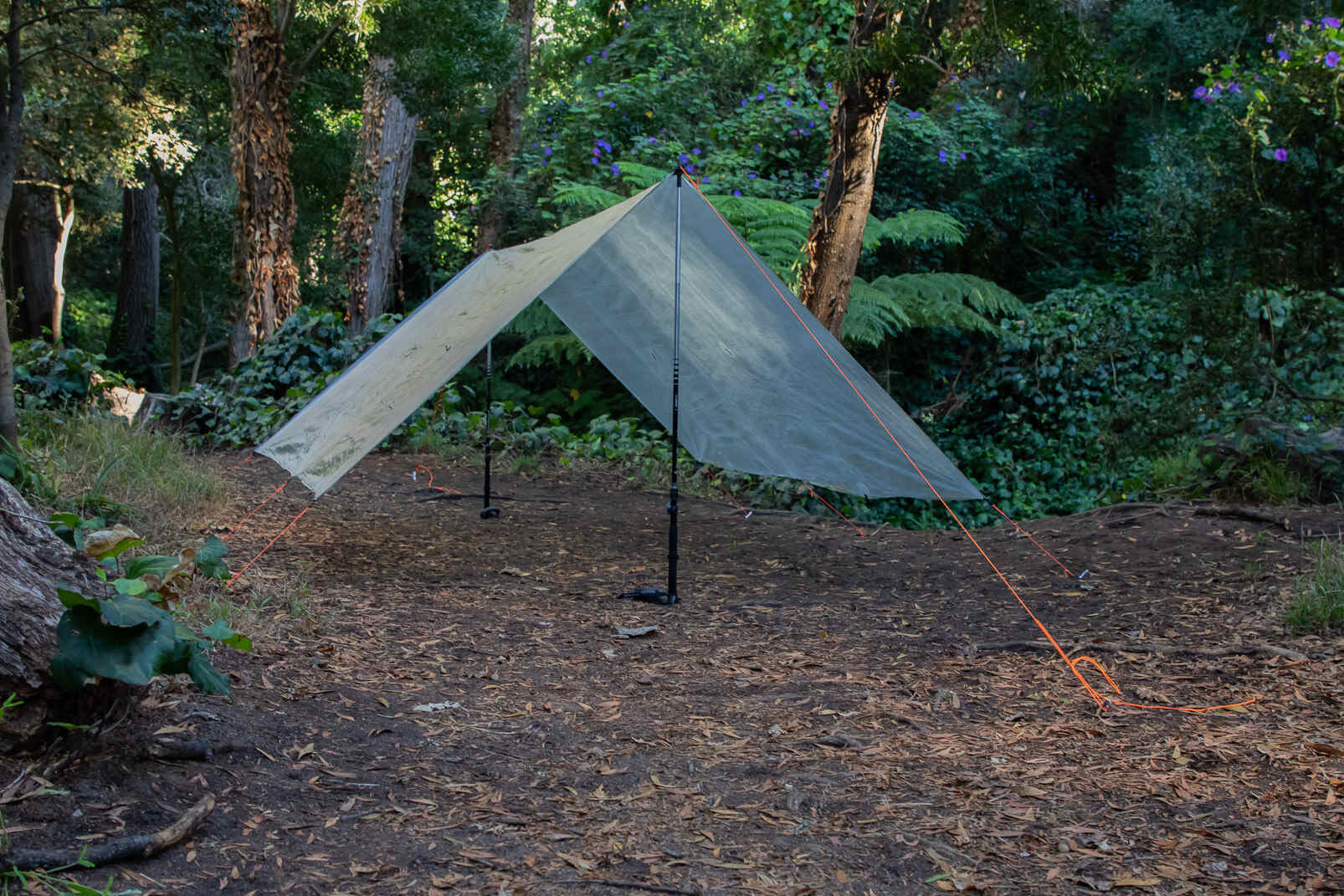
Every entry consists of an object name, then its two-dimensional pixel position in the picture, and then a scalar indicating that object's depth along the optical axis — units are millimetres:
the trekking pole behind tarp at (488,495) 6293
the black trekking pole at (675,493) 4496
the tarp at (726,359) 4887
